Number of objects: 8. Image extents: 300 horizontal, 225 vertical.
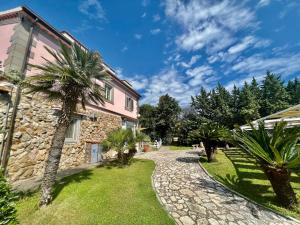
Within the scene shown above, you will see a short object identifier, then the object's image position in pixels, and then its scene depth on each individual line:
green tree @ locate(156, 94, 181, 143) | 29.06
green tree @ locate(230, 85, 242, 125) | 27.73
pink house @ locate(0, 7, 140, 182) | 6.57
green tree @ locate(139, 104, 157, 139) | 29.50
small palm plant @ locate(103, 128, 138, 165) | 10.02
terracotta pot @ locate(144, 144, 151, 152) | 19.82
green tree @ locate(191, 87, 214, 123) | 29.67
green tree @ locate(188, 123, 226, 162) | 10.49
